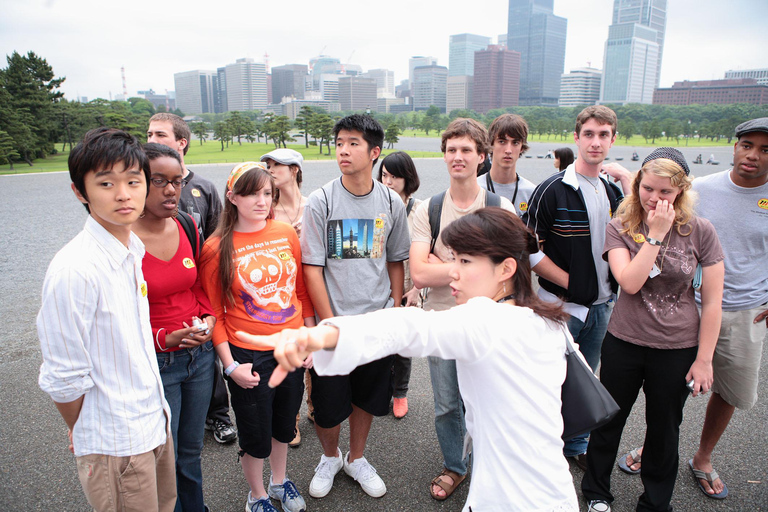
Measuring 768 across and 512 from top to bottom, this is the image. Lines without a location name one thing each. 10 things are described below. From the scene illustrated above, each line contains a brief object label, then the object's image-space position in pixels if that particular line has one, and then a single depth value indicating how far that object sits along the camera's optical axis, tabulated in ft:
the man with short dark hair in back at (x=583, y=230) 9.67
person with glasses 7.34
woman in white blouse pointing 4.34
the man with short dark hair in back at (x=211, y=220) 11.25
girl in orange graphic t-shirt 8.28
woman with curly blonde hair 8.03
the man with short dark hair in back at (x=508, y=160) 13.07
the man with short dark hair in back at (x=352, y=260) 9.30
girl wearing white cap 13.02
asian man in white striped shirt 5.43
